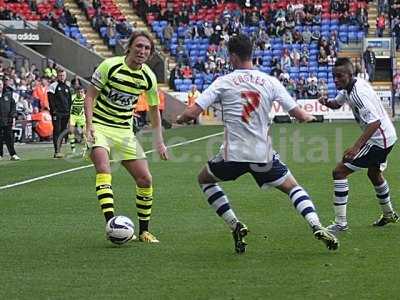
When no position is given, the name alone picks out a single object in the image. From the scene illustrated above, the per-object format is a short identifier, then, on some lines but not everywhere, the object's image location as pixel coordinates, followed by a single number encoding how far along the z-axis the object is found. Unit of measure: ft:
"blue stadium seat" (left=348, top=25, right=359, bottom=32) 168.35
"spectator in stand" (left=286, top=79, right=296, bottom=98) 150.92
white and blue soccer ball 34.88
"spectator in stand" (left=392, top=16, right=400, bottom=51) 165.68
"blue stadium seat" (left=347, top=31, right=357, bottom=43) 167.63
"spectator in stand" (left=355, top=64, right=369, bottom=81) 147.23
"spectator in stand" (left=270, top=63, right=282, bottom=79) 156.15
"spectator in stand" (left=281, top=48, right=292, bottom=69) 159.84
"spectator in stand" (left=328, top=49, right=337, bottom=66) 161.27
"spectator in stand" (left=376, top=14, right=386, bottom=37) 167.02
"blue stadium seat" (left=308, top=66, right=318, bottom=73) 160.98
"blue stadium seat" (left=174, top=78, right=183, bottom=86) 158.20
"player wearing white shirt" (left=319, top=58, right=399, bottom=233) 37.22
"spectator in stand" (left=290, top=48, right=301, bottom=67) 160.97
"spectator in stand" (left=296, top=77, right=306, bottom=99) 151.53
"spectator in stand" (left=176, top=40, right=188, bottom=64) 163.37
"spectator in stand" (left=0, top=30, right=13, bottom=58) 136.36
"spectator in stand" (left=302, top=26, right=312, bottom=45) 165.07
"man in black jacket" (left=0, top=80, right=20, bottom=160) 82.79
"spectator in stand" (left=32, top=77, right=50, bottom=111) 111.14
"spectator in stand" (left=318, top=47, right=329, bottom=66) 161.07
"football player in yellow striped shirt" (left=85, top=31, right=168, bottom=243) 35.91
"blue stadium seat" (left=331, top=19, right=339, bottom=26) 168.79
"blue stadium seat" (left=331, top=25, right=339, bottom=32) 167.73
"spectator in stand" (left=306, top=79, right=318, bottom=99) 151.23
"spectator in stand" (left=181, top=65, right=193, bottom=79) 159.20
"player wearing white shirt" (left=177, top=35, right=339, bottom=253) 32.24
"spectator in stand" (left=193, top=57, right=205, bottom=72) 160.97
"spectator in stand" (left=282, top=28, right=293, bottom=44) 165.89
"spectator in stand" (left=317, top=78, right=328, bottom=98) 149.38
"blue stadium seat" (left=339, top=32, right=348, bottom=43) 167.63
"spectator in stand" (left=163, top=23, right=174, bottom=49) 168.04
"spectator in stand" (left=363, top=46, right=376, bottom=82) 156.15
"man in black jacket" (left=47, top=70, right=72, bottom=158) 85.61
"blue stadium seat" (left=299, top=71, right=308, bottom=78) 158.73
